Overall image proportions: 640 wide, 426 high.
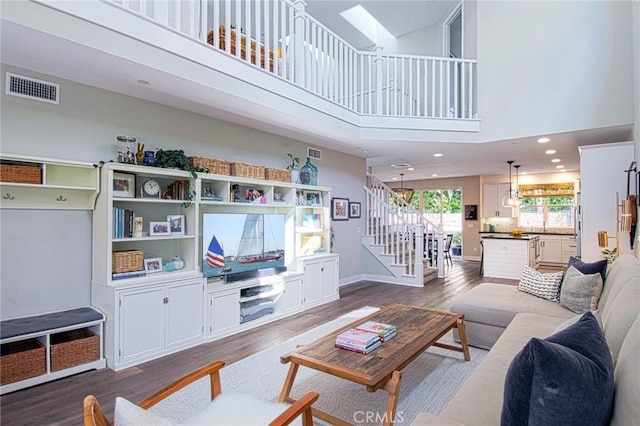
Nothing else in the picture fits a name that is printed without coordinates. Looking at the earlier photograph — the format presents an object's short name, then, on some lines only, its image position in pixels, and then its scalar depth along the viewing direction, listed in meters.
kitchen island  7.24
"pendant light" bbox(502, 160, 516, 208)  9.28
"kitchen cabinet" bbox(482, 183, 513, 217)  10.42
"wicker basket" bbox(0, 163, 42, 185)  2.81
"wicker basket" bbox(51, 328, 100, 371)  2.88
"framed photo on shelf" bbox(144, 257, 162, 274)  3.57
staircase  6.91
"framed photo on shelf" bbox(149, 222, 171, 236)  3.62
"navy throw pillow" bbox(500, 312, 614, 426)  1.06
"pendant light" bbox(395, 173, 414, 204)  11.09
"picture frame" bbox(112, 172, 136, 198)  3.39
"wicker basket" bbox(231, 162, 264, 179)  4.39
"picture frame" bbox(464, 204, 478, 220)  10.94
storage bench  2.67
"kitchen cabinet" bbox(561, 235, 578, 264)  9.25
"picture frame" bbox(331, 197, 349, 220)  6.66
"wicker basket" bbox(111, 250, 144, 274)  3.27
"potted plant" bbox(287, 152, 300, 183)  5.31
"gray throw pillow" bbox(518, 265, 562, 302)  3.50
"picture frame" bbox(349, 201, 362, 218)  7.13
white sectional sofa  1.16
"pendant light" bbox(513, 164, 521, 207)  8.02
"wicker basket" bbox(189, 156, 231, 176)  4.02
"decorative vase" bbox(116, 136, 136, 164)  3.46
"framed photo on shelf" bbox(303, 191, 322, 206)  5.64
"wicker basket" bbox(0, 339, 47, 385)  2.64
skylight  7.14
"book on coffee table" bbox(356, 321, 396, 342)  2.57
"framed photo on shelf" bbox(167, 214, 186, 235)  3.81
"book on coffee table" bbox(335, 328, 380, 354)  2.35
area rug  2.43
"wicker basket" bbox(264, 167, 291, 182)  4.81
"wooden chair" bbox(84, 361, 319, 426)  1.09
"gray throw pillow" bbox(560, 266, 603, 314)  3.05
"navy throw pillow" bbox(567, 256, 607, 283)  3.15
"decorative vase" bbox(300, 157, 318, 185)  5.51
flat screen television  4.05
